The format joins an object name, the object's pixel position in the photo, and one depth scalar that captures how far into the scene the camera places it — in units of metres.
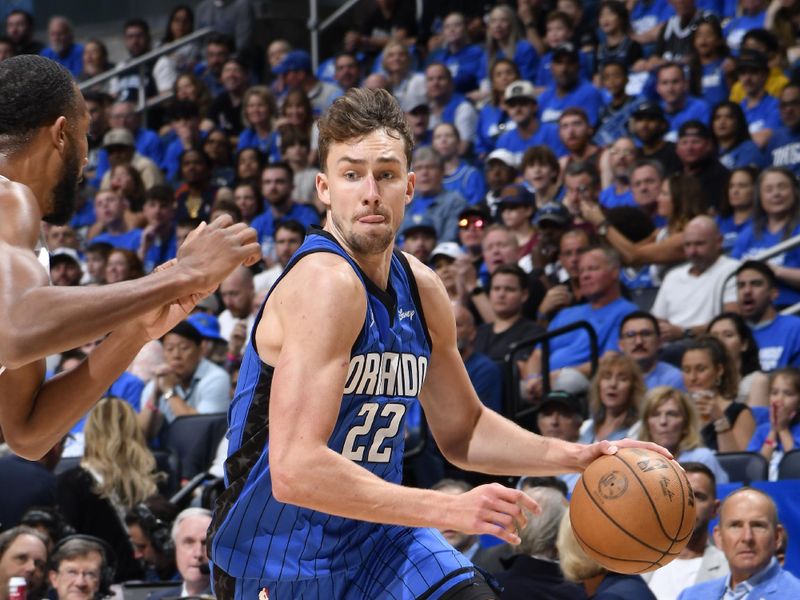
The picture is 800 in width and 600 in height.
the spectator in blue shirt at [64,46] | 17.73
